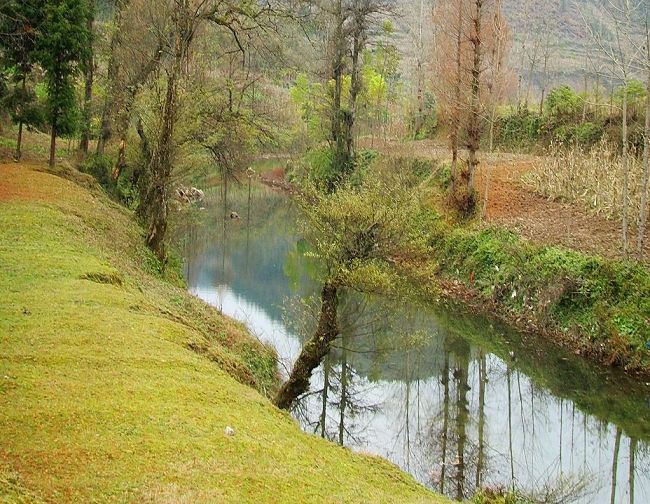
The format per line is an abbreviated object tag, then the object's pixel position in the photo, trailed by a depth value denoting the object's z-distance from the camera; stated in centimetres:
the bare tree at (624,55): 1656
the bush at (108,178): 3025
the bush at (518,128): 4103
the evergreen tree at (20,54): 2581
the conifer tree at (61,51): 2592
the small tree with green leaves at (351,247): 1341
